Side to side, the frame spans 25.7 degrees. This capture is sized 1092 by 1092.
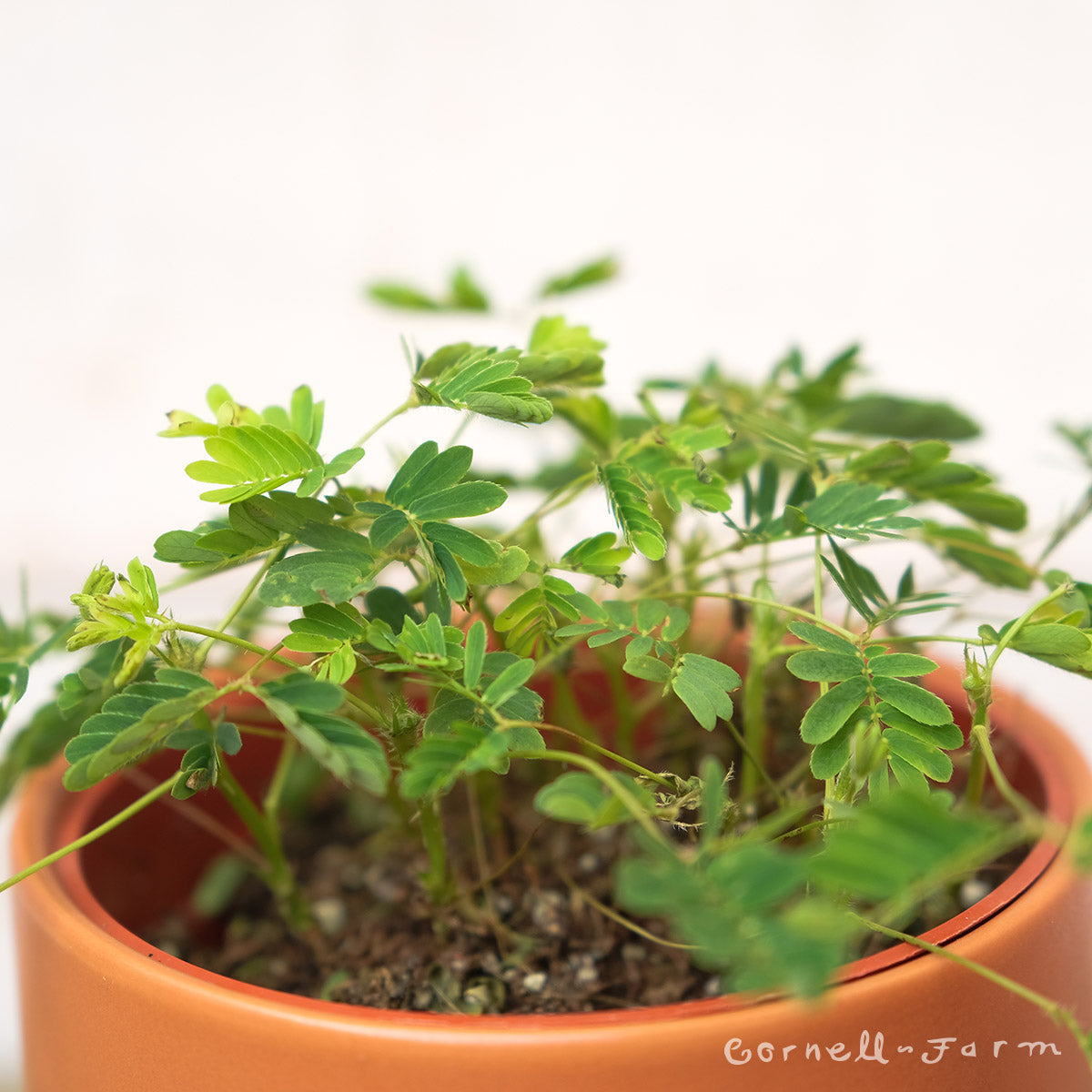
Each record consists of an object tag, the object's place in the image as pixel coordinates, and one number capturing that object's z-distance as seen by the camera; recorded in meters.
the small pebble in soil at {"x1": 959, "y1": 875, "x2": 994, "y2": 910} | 0.28
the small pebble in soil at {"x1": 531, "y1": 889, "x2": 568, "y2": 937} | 0.28
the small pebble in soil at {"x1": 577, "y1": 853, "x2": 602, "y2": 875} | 0.29
